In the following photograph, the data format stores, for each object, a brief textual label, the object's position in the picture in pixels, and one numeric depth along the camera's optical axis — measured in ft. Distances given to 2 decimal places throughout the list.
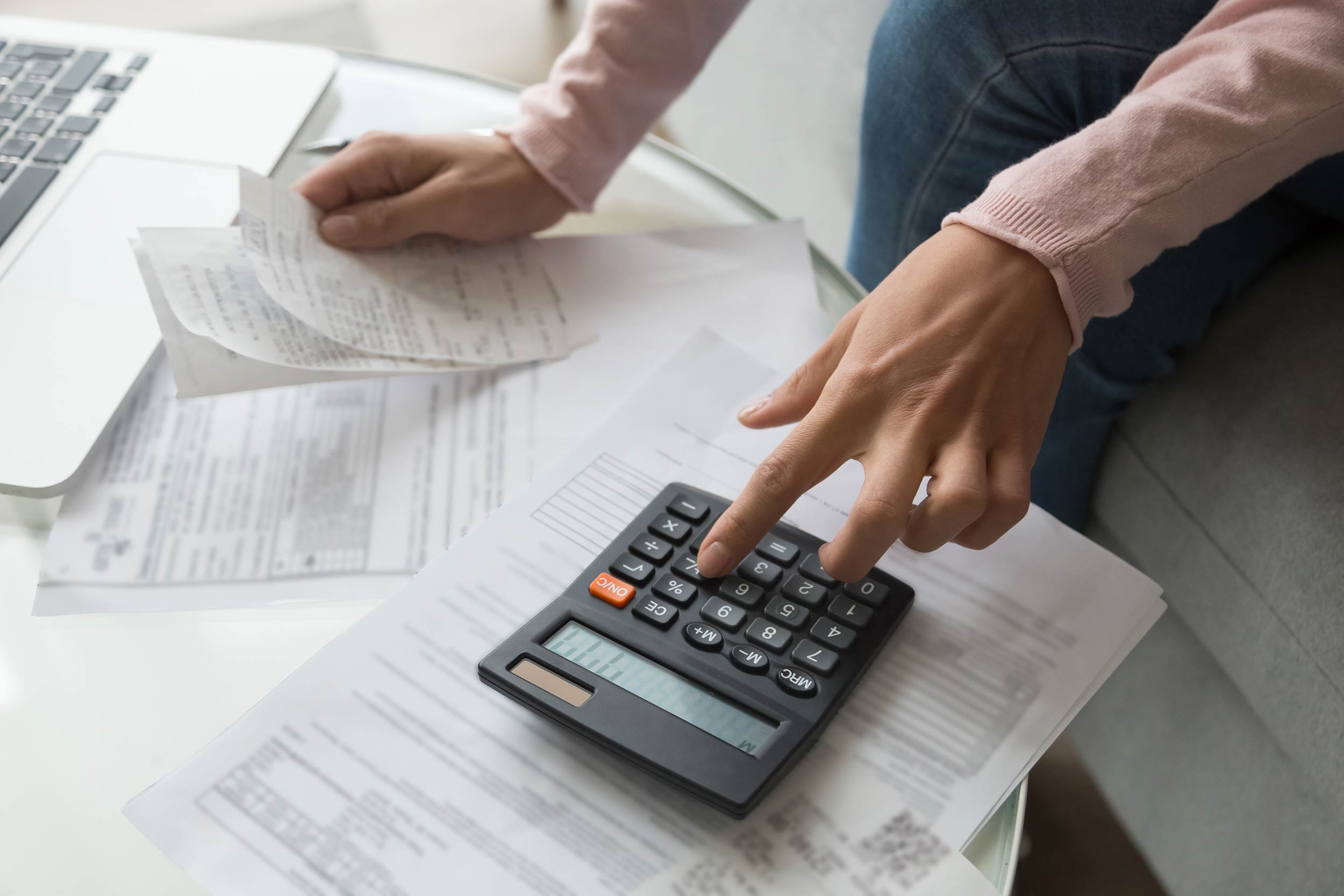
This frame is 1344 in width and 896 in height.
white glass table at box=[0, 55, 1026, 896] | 1.15
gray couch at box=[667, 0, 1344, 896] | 1.68
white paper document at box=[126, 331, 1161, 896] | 1.10
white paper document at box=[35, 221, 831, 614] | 1.43
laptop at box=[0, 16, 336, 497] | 1.61
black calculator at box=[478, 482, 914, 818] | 1.14
